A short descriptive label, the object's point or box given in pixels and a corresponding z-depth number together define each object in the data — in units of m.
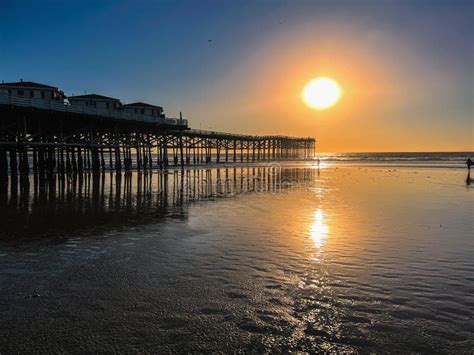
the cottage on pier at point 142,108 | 55.67
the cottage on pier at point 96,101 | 47.72
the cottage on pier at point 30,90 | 38.66
